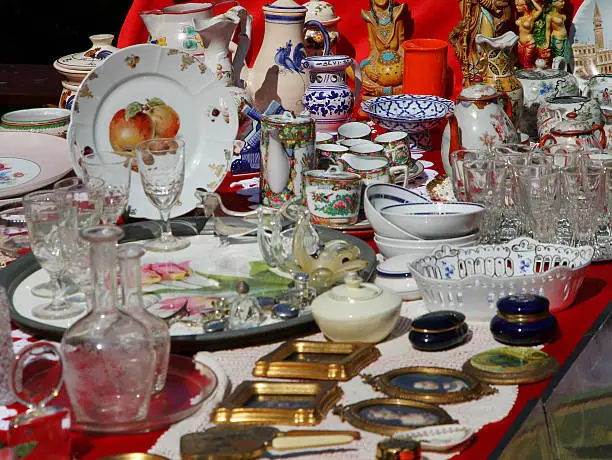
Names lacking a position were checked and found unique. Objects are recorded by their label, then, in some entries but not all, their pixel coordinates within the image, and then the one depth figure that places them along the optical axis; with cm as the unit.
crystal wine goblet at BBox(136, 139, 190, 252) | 180
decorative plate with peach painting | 198
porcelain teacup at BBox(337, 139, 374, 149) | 222
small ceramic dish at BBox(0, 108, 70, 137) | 237
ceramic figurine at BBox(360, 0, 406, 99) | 273
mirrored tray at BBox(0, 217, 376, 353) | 158
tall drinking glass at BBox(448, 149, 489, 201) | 197
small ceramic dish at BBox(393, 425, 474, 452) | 135
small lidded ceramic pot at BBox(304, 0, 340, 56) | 280
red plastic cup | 262
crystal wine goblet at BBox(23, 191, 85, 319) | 159
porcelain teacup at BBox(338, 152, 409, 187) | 206
